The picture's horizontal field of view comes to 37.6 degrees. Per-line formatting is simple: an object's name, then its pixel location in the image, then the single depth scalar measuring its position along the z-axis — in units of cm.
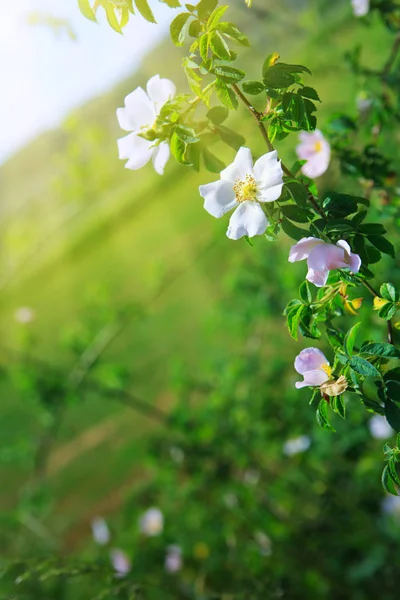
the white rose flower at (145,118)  60
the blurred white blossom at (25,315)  169
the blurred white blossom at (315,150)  92
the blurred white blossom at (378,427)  174
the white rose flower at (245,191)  52
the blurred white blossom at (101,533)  199
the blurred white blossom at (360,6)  93
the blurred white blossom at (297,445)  182
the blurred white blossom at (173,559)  177
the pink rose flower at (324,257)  52
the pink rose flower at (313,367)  56
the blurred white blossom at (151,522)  191
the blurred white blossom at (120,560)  170
